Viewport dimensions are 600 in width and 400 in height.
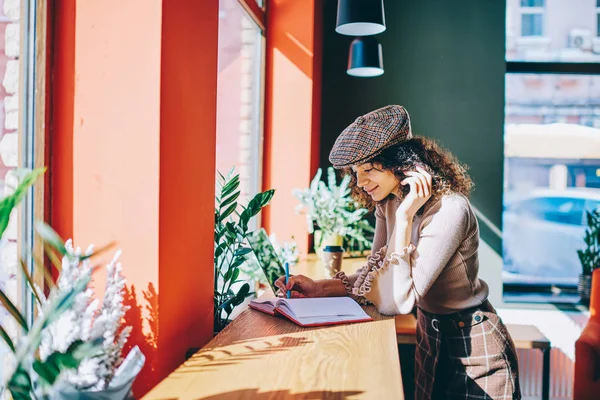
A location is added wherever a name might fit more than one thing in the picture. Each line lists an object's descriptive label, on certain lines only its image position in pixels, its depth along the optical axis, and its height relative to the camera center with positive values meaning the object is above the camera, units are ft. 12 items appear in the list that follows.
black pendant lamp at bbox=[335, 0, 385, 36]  8.40 +2.87
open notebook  5.66 -1.21
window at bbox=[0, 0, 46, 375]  4.38 +0.63
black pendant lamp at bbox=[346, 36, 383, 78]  11.93 +3.13
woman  5.56 -0.65
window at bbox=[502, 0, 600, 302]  14.35 +1.48
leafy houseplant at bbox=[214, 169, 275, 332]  6.31 -0.54
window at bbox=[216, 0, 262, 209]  10.01 +2.10
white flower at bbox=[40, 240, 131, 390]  2.92 -0.72
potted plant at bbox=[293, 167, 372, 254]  11.24 -0.24
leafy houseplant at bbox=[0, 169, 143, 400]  2.74 -0.79
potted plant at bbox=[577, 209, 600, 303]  13.50 -1.35
